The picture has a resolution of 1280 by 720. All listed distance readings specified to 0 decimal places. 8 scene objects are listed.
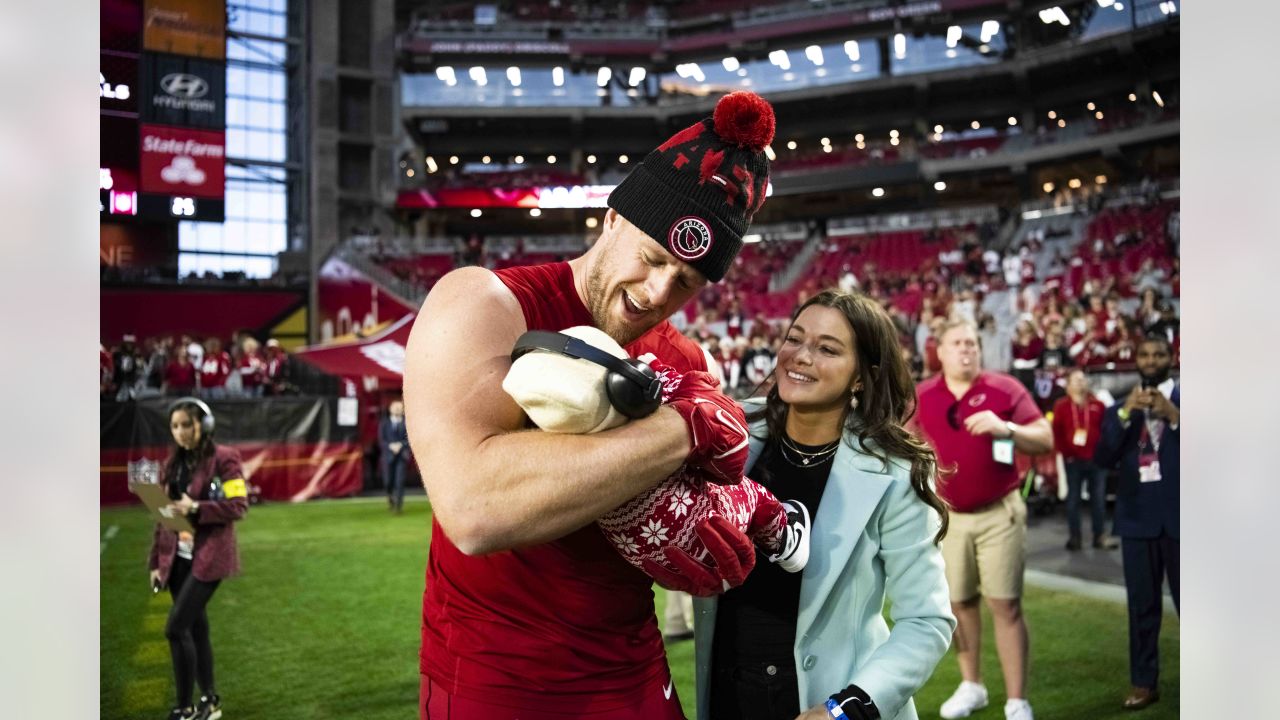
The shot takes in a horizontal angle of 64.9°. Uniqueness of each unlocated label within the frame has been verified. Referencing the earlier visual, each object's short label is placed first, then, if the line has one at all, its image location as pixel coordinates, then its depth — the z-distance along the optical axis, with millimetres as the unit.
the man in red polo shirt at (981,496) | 4891
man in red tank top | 1407
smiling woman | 2088
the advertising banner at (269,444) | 12109
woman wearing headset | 4922
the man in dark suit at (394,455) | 12852
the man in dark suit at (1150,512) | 5113
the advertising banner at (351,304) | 25031
